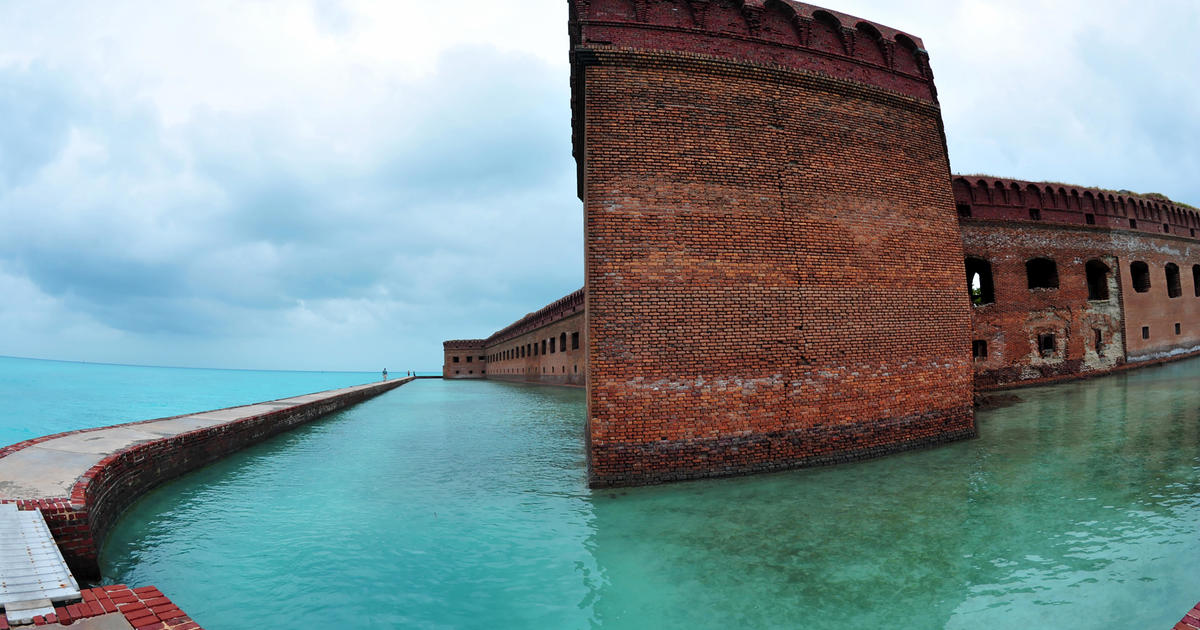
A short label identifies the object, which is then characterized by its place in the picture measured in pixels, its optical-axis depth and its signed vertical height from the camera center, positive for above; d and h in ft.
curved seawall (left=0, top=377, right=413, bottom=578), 12.84 -3.35
